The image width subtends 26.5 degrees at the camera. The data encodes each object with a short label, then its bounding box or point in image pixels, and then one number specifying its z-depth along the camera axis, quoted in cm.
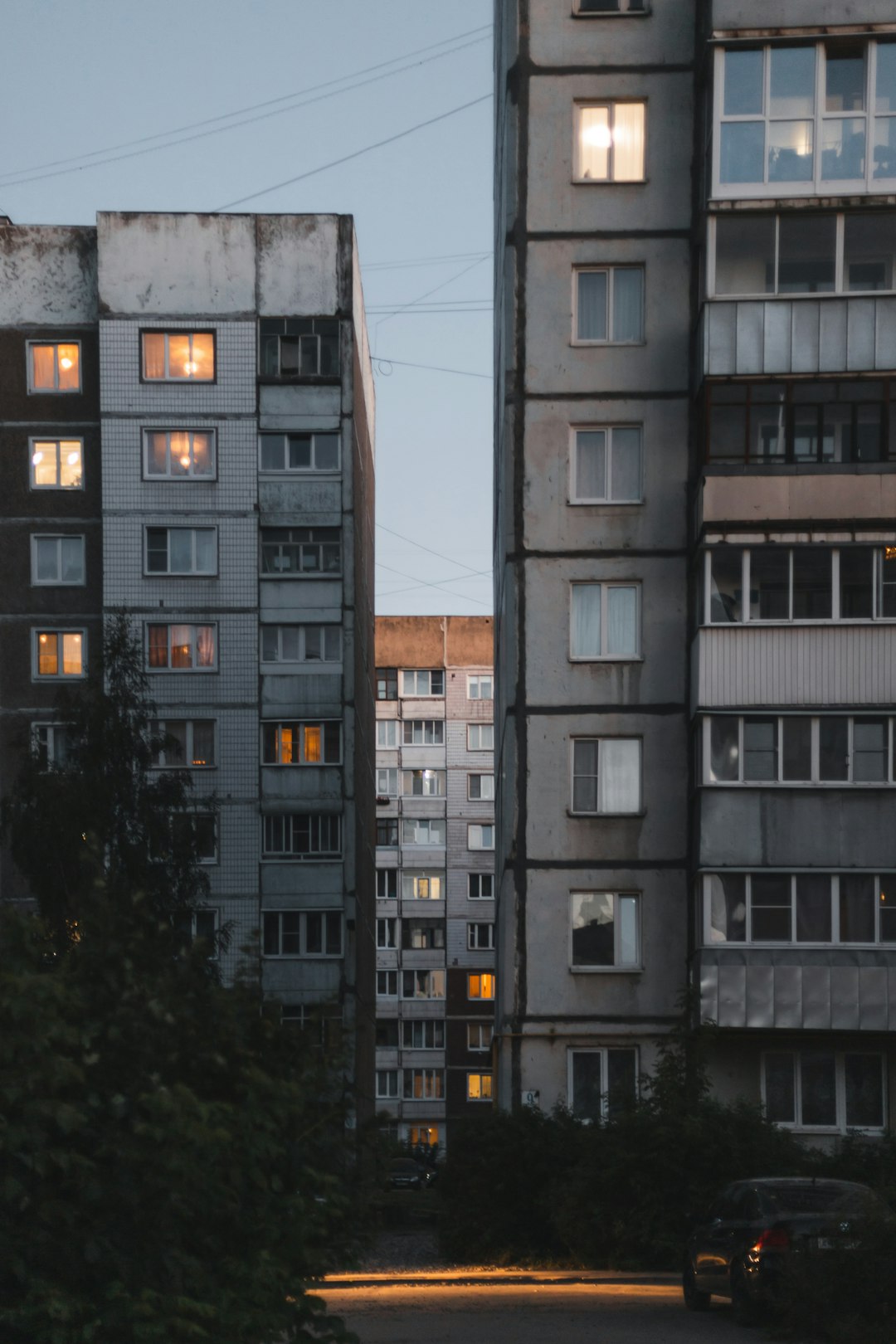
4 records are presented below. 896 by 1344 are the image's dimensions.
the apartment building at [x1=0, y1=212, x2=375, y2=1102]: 5203
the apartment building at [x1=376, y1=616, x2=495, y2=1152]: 9756
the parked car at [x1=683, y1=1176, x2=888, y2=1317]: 1942
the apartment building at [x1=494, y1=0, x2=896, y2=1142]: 3466
